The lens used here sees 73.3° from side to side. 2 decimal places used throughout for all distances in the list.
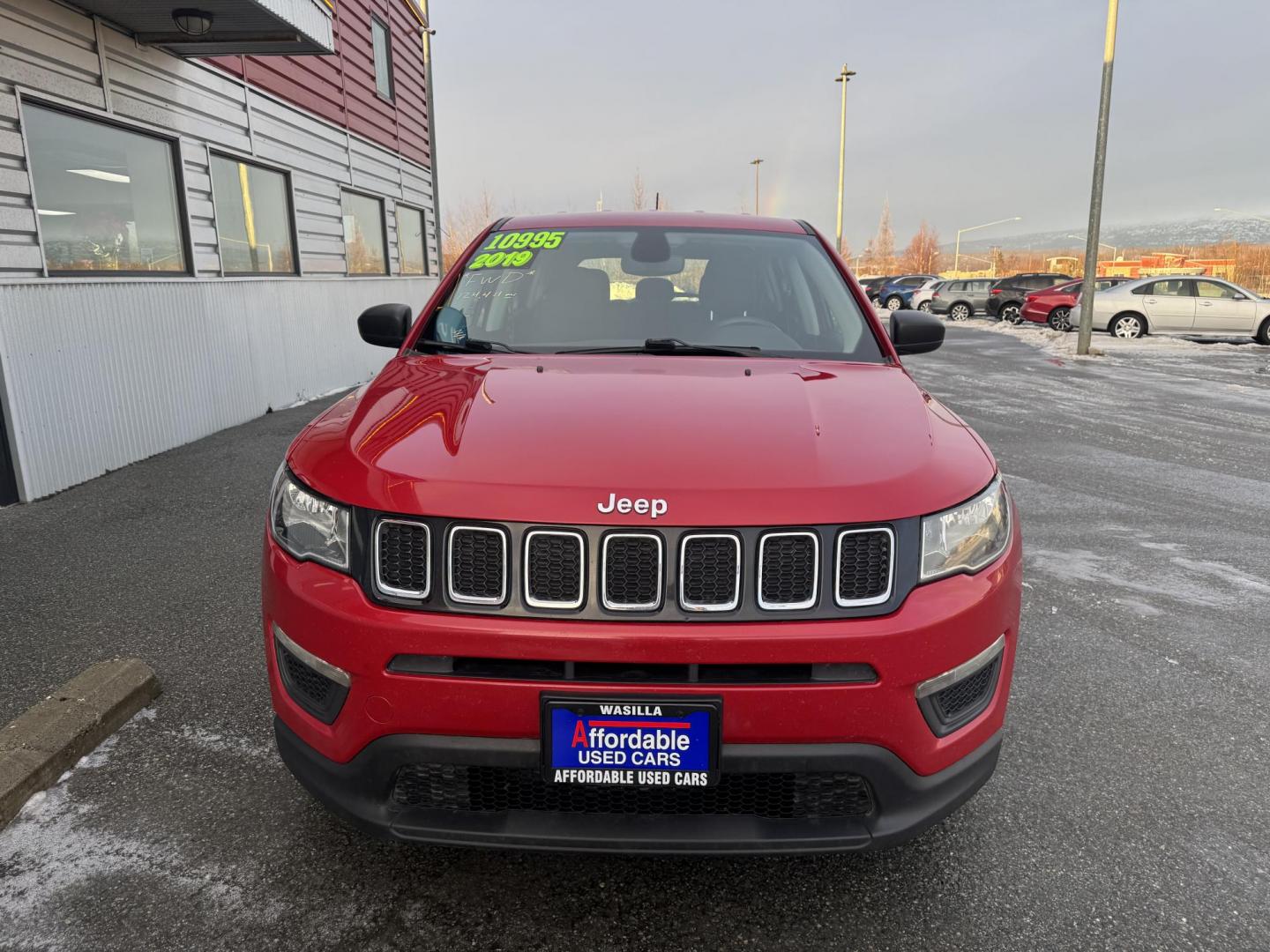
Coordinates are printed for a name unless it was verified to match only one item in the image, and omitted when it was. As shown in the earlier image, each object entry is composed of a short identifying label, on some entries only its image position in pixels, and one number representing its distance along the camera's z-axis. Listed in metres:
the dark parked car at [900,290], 35.91
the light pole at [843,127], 41.62
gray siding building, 5.95
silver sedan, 18.89
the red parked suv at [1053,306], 22.95
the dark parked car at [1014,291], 27.70
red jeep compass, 1.74
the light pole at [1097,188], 15.39
